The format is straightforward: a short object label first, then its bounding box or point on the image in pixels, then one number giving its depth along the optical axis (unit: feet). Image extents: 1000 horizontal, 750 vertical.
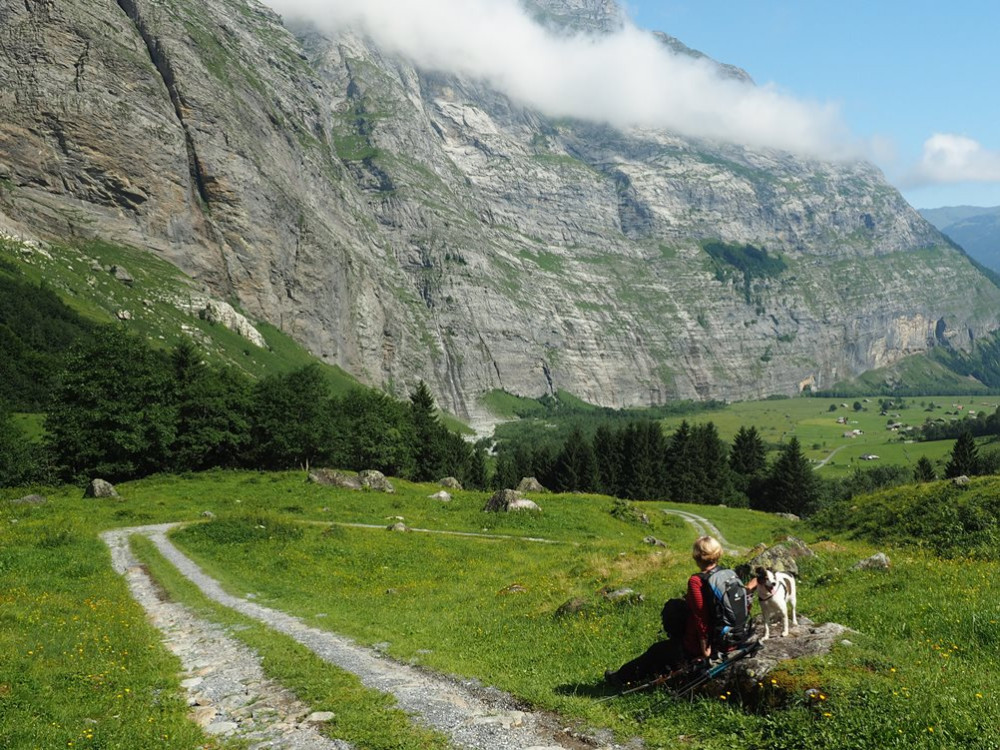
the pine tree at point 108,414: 186.80
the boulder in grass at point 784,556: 66.45
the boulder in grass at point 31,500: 147.58
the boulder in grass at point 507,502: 162.50
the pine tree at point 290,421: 231.50
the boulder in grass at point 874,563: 65.62
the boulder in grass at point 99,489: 164.35
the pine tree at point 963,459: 305.43
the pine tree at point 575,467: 341.41
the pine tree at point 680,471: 339.36
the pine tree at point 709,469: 339.98
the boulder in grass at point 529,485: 224.70
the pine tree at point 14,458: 185.78
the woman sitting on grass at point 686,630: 38.34
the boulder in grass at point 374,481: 191.51
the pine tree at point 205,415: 210.18
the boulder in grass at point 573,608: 63.46
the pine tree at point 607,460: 342.85
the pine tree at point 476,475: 391.65
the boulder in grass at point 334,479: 186.70
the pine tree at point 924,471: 341.21
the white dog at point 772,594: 39.52
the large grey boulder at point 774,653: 35.53
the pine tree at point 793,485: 331.98
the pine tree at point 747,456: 402.31
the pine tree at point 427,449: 335.06
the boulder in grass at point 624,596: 63.82
